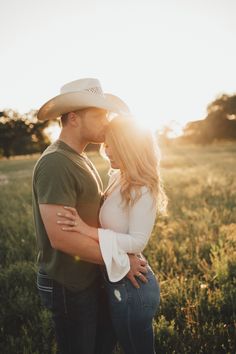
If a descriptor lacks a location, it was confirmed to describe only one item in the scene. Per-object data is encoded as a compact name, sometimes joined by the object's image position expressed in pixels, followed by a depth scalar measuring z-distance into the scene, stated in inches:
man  76.5
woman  82.1
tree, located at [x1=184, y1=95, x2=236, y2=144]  2882.4
